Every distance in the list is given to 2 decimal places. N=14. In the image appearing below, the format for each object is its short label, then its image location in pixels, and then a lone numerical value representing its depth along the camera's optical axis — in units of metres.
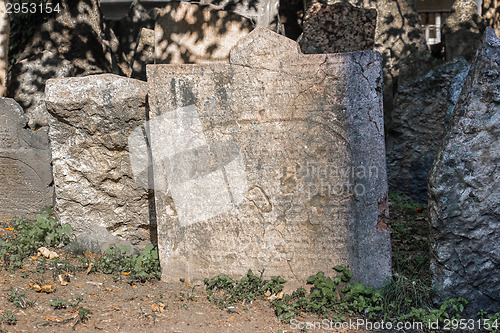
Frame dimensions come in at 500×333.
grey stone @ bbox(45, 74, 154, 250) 3.78
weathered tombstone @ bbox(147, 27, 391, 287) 3.25
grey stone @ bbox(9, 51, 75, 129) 5.38
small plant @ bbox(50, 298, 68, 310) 2.96
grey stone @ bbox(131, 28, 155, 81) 6.10
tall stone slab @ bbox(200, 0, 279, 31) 6.28
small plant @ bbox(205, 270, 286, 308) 3.29
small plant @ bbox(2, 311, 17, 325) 2.76
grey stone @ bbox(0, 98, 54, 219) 4.41
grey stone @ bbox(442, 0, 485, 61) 6.95
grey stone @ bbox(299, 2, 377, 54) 5.02
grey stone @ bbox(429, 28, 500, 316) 2.97
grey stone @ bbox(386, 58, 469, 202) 4.81
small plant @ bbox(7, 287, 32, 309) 2.93
